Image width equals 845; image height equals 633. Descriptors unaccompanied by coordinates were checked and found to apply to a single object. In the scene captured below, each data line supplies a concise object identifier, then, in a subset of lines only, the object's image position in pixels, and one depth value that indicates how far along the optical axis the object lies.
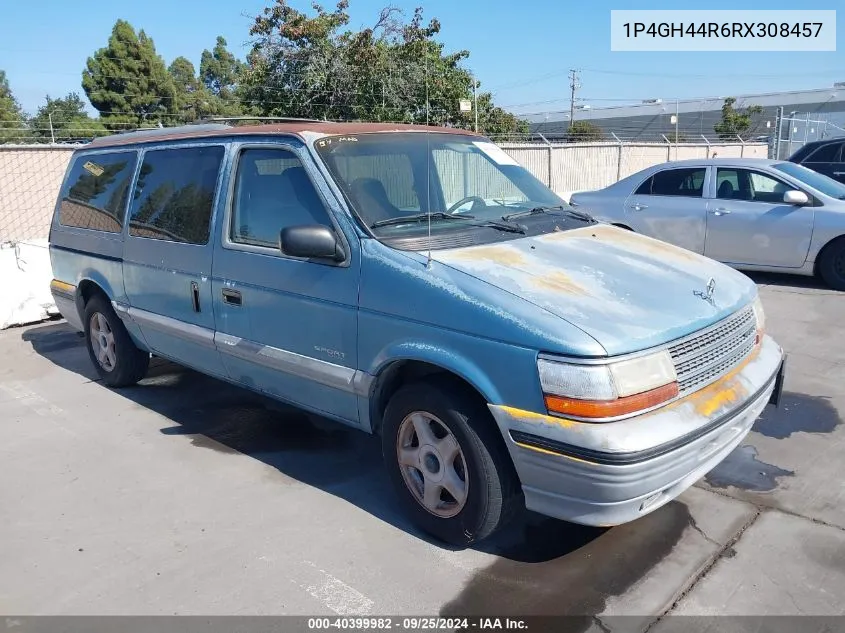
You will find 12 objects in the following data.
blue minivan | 2.79
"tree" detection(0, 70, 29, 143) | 40.62
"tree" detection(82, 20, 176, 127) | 42.44
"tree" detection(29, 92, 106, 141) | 27.59
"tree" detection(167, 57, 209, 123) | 49.10
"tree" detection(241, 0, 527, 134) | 18.25
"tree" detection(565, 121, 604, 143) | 35.97
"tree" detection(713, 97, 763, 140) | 39.59
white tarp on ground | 7.95
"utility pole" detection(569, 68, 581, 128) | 47.40
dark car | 11.64
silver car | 8.31
